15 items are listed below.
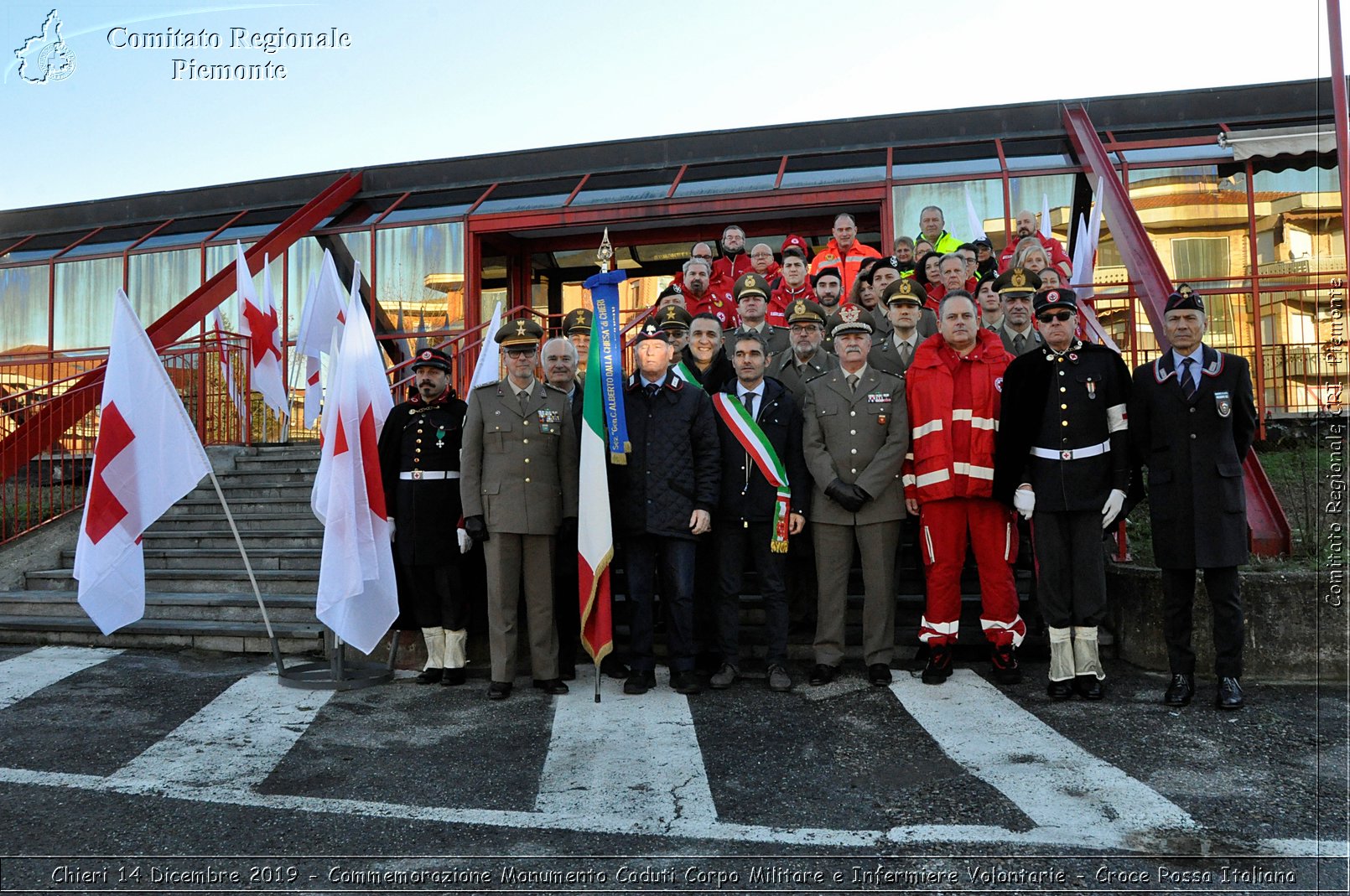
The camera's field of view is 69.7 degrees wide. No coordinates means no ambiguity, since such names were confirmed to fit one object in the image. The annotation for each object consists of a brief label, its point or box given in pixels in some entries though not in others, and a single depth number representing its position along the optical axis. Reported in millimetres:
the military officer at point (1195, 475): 4828
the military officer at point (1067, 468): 5102
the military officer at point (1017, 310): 5988
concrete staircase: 6668
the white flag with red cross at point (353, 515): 5520
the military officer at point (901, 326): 6148
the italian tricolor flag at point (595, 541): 5391
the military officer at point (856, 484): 5551
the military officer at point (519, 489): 5539
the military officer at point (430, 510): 5840
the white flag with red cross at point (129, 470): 5195
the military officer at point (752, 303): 6719
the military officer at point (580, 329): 6738
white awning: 10016
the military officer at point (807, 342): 6234
